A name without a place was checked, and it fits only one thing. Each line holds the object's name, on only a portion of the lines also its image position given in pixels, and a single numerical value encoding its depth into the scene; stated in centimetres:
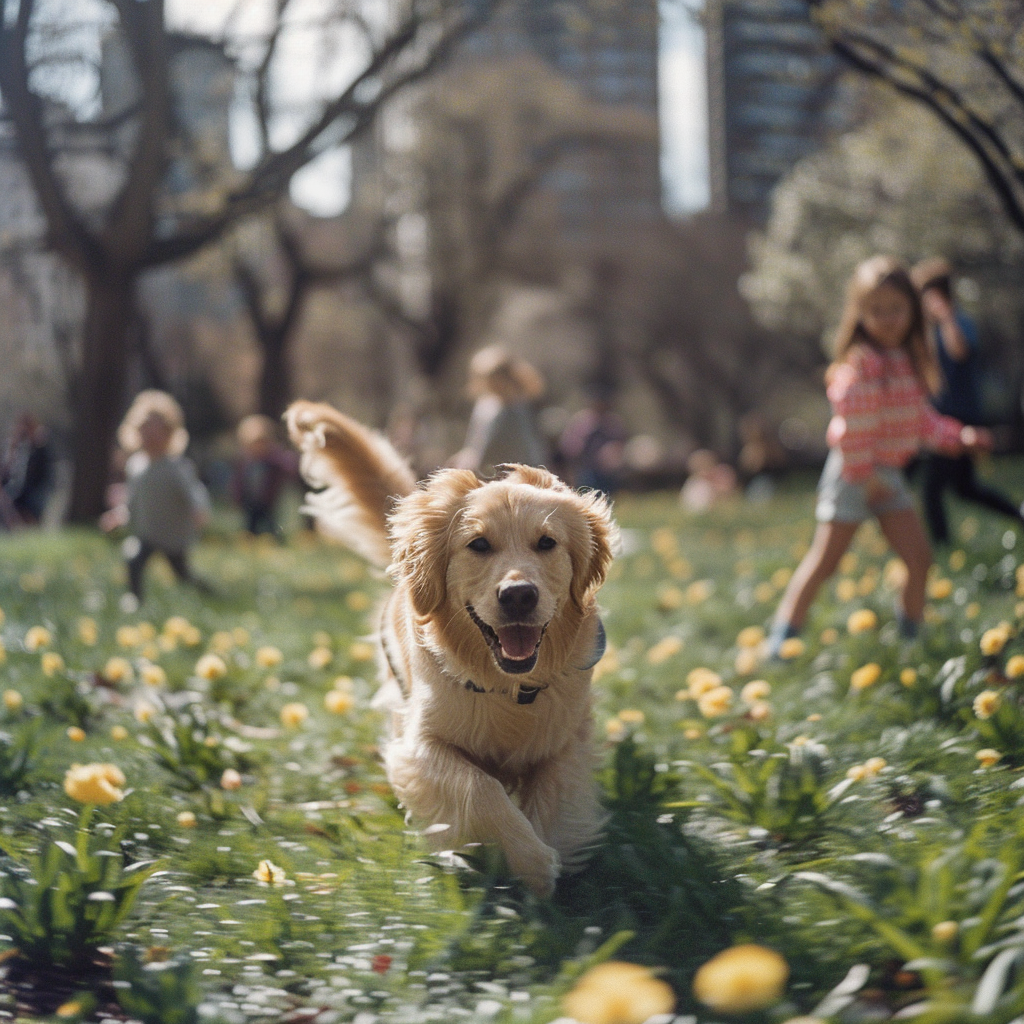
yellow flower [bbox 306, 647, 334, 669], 499
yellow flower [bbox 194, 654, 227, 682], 438
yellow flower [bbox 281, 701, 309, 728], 405
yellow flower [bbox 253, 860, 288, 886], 276
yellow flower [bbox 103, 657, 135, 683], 473
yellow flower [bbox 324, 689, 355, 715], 410
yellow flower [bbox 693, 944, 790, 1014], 179
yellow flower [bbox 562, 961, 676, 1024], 177
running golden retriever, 300
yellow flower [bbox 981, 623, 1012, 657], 357
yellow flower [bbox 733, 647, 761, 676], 484
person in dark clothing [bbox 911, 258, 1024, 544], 707
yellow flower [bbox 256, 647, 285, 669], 462
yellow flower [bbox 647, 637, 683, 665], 500
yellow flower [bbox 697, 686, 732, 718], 354
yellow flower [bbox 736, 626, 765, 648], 490
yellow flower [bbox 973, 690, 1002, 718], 332
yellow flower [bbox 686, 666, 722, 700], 376
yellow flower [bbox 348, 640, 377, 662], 485
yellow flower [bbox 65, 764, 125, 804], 275
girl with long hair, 483
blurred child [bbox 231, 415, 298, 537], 1445
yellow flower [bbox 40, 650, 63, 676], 448
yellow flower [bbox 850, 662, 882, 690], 375
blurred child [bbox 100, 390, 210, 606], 768
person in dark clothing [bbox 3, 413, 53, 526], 1213
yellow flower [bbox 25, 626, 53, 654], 476
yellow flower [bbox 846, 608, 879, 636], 452
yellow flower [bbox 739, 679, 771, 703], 376
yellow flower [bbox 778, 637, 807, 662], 449
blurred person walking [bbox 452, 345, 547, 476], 777
